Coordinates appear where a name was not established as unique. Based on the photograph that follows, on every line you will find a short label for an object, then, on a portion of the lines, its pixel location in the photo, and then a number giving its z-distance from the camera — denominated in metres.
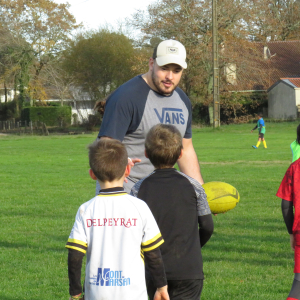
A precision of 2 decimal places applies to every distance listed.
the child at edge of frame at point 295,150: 11.77
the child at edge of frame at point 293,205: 7.03
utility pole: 70.85
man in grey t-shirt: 7.30
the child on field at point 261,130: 44.18
